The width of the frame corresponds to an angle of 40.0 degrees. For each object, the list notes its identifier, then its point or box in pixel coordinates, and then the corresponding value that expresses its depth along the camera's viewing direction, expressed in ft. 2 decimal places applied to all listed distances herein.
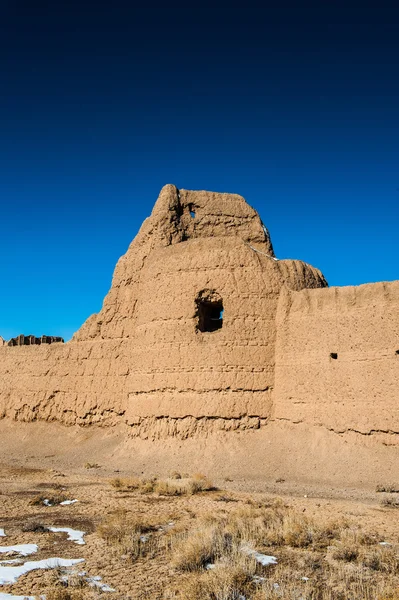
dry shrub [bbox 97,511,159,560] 28.35
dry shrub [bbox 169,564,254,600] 20.97
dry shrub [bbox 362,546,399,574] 24.75
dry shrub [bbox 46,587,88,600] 20.79
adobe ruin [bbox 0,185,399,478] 54.34
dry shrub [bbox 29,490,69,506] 42.02
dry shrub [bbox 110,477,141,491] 49.85
